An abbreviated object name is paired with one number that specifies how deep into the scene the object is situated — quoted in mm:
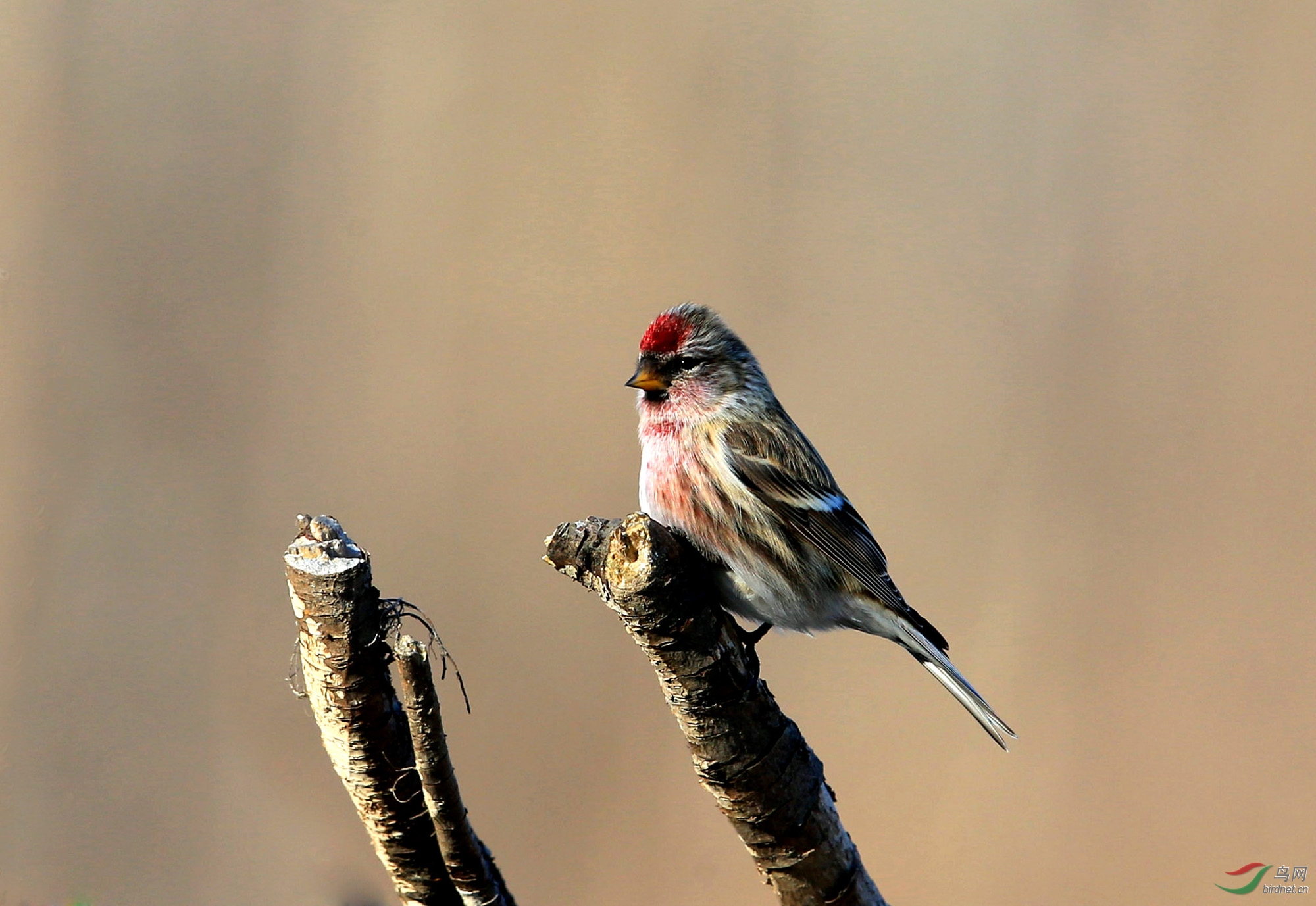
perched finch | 5477
